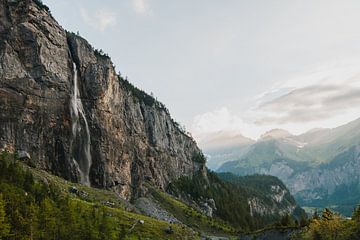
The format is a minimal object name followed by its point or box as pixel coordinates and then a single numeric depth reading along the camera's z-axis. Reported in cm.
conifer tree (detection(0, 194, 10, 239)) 7606
